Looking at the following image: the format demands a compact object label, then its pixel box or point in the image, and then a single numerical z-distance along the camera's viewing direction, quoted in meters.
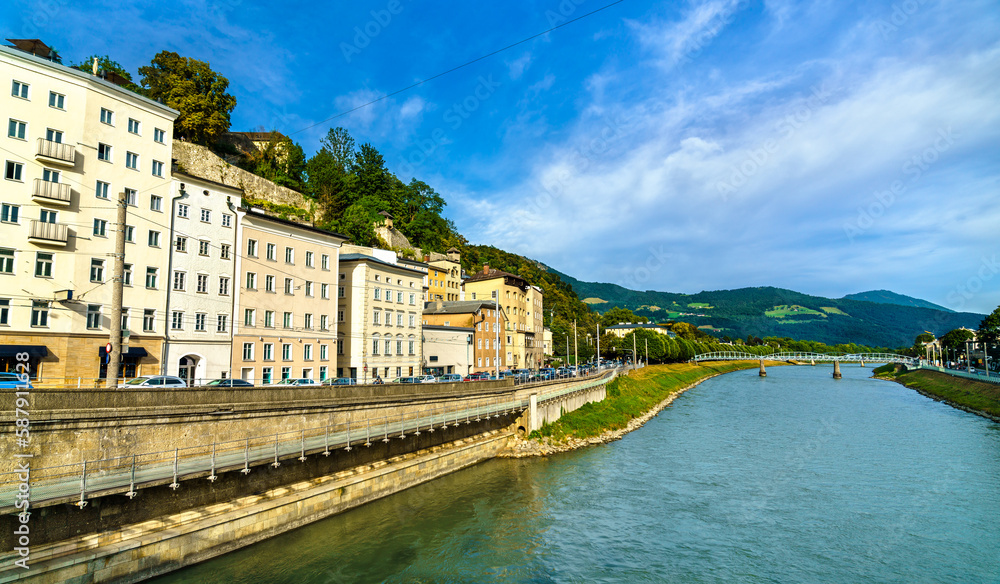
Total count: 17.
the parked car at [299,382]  36.06
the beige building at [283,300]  40.53
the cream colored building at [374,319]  52.22
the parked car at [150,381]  25.78
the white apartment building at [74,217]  29.66
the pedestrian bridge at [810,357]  148.36
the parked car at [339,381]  37.21
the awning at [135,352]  33.47
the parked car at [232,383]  29.19
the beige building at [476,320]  73.06
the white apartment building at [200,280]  36.44
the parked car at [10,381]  20.97
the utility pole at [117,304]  19.80
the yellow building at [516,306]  87.31
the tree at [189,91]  69.25
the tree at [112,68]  66.01
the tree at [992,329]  93.38
